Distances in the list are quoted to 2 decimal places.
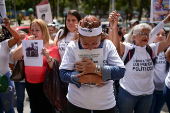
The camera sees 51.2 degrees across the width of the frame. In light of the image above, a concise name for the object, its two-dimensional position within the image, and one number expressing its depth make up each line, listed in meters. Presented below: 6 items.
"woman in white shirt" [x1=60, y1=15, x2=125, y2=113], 1.66
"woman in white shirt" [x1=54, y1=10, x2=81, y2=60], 2.99
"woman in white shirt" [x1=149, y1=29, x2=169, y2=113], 3.25
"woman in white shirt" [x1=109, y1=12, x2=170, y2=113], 2.49
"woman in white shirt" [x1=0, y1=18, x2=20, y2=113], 2.93
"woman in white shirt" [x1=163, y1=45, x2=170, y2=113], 2.56
